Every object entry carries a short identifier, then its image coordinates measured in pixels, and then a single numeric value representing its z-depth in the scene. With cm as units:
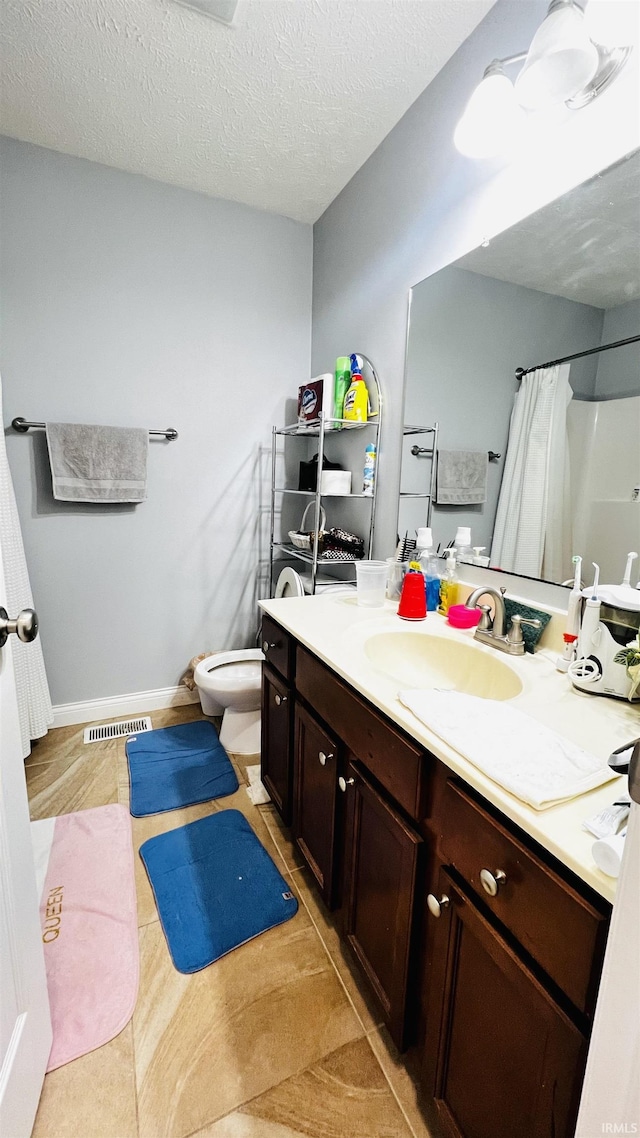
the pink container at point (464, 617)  131
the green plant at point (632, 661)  86
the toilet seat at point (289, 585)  201
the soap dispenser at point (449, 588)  143
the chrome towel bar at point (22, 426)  191
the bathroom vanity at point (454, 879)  55
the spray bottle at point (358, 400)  183
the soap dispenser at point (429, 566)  149
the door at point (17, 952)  76
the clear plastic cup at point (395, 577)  156
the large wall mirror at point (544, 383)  98
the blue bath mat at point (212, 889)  124
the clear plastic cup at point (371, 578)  158
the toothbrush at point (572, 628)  103
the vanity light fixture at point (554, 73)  90
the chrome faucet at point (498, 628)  114
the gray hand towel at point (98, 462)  197
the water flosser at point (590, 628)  93
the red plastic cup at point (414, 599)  139
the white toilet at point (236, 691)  193
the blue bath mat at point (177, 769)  177
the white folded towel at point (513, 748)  62
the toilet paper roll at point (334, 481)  194
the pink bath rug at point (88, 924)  106
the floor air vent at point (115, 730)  217
